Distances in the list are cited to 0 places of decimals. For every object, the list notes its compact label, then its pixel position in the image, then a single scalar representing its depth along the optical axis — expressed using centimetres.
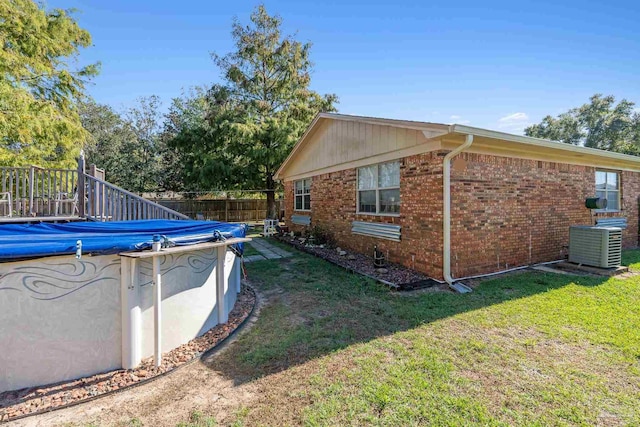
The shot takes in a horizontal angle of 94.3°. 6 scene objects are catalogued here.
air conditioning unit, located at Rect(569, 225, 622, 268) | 635
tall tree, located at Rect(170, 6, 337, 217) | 1608
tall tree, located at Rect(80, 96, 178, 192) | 2425
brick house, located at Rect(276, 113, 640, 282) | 588
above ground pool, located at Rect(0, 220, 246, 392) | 272
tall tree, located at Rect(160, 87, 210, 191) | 1778
